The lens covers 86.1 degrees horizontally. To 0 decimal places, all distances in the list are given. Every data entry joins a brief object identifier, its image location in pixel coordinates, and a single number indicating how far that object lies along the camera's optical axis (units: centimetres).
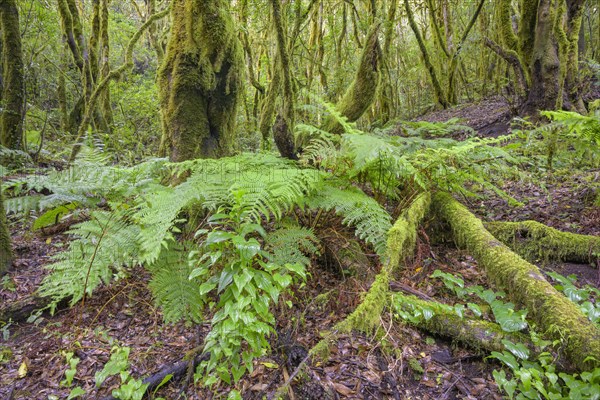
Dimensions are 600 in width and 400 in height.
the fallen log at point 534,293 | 165
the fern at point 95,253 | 218
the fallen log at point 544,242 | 274
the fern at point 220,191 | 199
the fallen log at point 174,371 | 211
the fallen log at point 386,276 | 183
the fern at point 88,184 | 266
